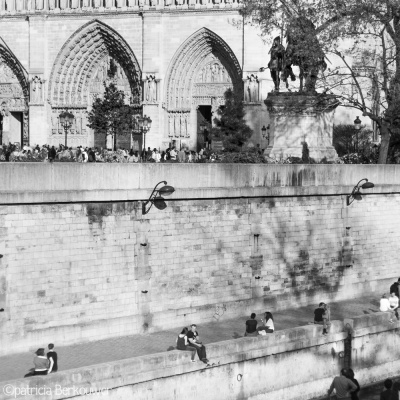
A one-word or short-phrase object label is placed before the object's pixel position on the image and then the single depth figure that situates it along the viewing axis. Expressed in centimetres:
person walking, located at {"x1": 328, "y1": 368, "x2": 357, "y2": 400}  2589
